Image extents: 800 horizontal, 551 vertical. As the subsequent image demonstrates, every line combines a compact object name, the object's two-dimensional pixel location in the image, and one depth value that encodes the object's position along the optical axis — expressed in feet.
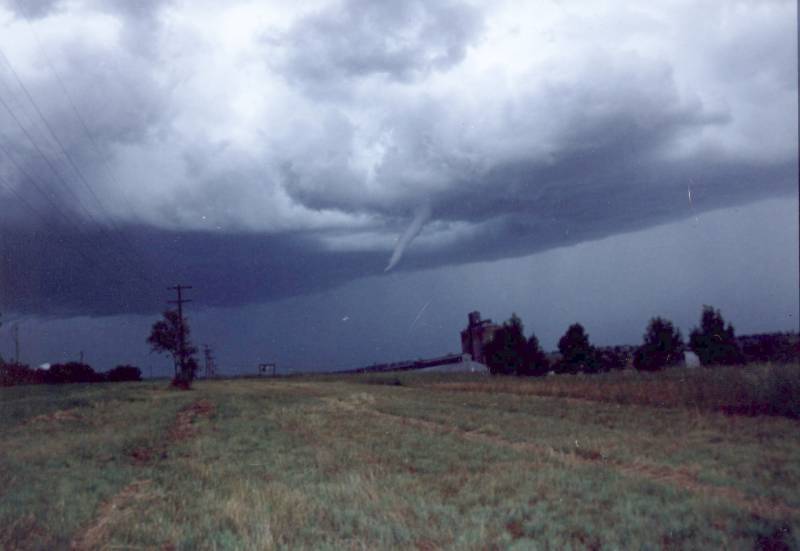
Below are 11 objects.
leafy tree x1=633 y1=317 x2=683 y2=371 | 237.04
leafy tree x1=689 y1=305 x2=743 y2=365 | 205.98
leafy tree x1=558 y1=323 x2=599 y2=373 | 284.20
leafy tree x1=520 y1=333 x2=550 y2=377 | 296.51
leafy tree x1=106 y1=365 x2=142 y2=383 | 427.33
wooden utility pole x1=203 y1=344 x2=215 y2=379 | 531.50
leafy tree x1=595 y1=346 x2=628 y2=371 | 289.94
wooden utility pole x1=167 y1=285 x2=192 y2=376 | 268.62
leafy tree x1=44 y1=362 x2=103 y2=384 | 380.17
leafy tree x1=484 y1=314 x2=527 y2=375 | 296.51
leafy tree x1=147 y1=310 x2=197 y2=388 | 358.64
